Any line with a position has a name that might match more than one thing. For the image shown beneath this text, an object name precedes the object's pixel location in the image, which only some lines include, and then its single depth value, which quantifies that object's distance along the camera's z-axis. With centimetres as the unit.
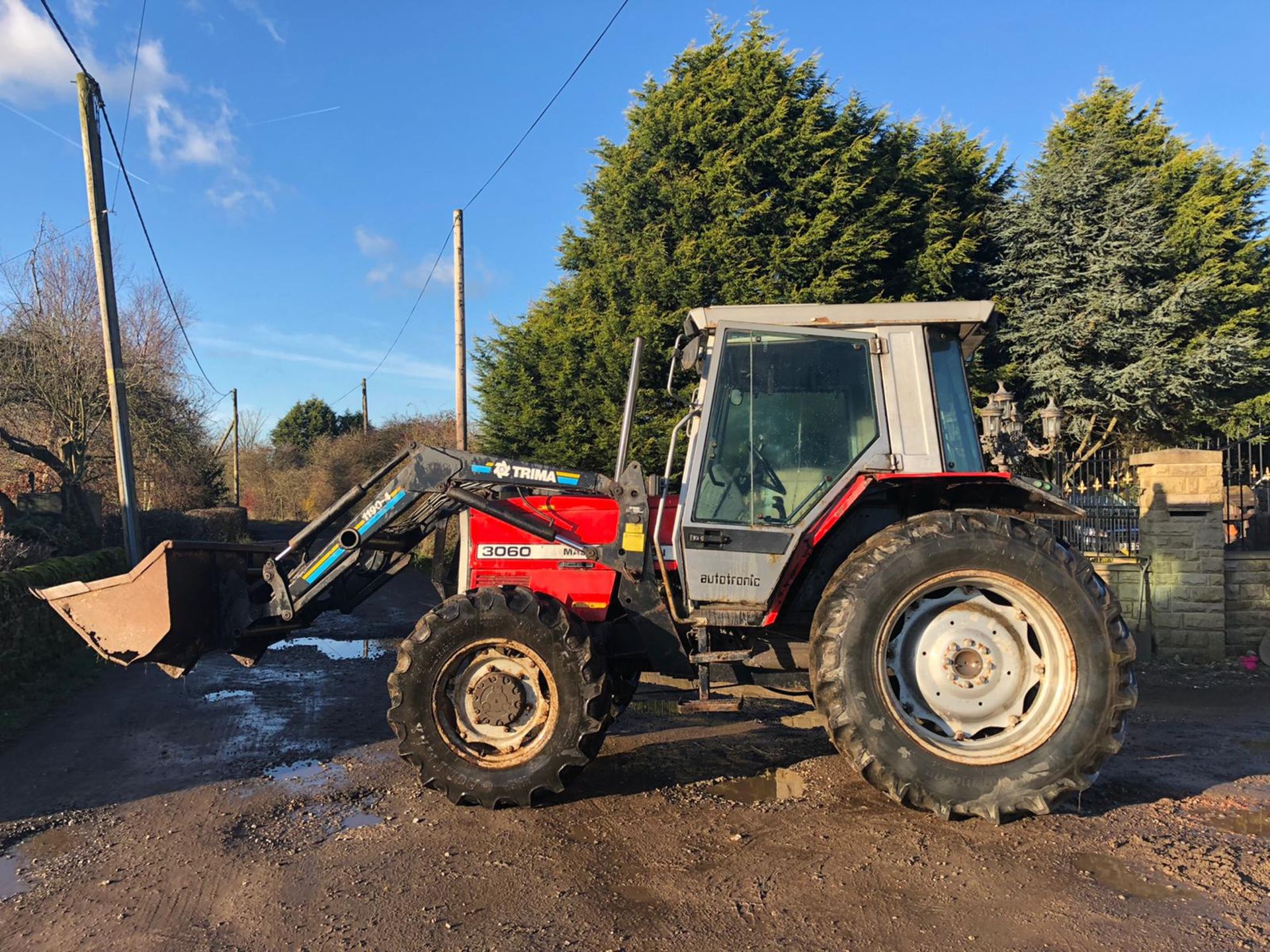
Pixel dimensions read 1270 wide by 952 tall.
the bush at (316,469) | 2881
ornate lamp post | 941
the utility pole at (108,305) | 1030
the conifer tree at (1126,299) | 1345
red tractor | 389
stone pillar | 795
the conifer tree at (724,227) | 1265
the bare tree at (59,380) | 1352
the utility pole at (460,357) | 1453
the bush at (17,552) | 851
